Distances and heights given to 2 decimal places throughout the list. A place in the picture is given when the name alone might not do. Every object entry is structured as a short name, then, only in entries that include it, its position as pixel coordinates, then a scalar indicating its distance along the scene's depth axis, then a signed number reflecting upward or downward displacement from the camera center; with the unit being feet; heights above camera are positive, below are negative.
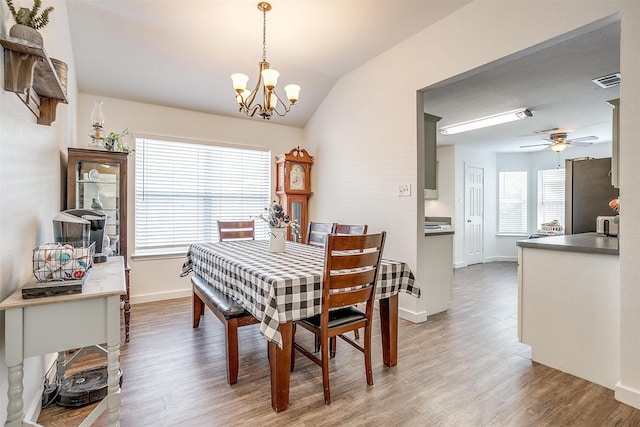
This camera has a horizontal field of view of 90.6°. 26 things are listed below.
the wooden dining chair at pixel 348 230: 8.00 -0.57
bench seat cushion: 6.67 -2.09
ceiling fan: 16.05 +3.72
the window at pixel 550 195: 21.57 +1.09
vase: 8.36 -0.78
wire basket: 4.50 -0.77
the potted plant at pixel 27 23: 4.04 +2.56
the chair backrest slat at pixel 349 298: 5.98 -1.69
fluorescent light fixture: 13.29 +4.05
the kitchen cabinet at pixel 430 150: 11.65 +2.28
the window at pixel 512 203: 23.11 +0.60
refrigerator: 11.25 +0.69
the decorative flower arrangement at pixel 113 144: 9.84 +2.14
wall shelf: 4.04 +2.02
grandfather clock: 15.03 +1.34
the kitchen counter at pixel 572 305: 6.62 -2.14
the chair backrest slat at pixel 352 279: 5.89 -1.31
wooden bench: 6.61 -2.35
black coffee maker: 5.86 -0.33
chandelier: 7.94 +3.21
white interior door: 21.40 -0.24
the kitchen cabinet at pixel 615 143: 8.11 +1.78
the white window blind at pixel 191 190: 12.85 +0.90
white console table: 3.97 -1.58
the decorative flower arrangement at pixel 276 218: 8.32 -0.20
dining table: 5.34 -1.53
